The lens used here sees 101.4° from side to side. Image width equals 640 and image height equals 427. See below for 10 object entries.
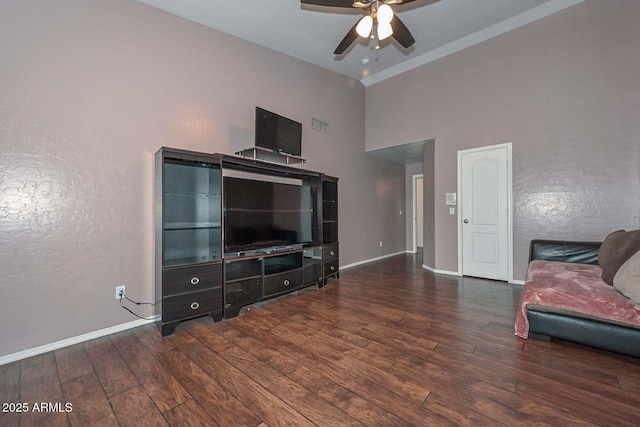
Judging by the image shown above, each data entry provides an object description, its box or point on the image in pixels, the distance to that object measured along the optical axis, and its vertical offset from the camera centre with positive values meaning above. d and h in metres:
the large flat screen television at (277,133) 3.27 +1.09
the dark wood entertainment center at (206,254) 2.45 -0.46
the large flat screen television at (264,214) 3.00 +0.00
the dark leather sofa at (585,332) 1.87 -0.92
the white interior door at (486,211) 4.01 +0.04
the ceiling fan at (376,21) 2.35 +1.91
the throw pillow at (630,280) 1.86 -0.50
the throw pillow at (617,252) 2.30 -0.36
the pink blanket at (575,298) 1.92 -0.68
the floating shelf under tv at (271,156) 3.33 +0.81
